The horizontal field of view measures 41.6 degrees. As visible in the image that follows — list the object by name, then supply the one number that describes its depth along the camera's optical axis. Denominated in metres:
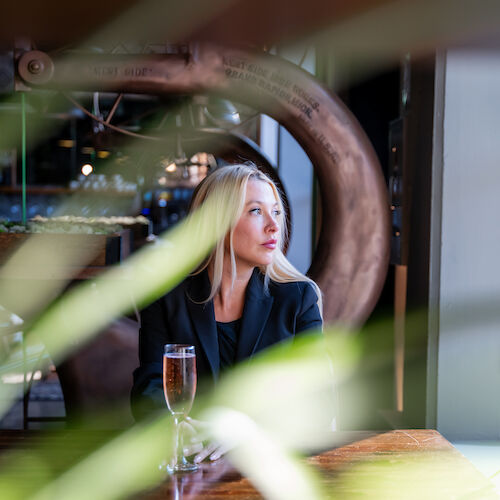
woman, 1.54
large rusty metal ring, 2.30
